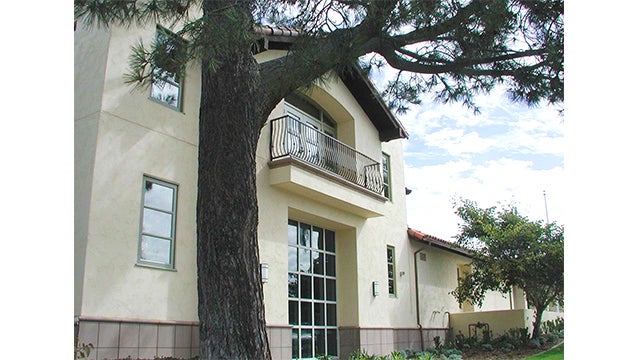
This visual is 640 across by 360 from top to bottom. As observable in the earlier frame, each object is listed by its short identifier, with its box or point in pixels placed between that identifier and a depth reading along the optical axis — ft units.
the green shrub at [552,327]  66.08
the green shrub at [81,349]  25.87
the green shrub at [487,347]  57.43
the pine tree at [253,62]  17.62
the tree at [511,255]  57.00
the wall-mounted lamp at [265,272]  38.86
